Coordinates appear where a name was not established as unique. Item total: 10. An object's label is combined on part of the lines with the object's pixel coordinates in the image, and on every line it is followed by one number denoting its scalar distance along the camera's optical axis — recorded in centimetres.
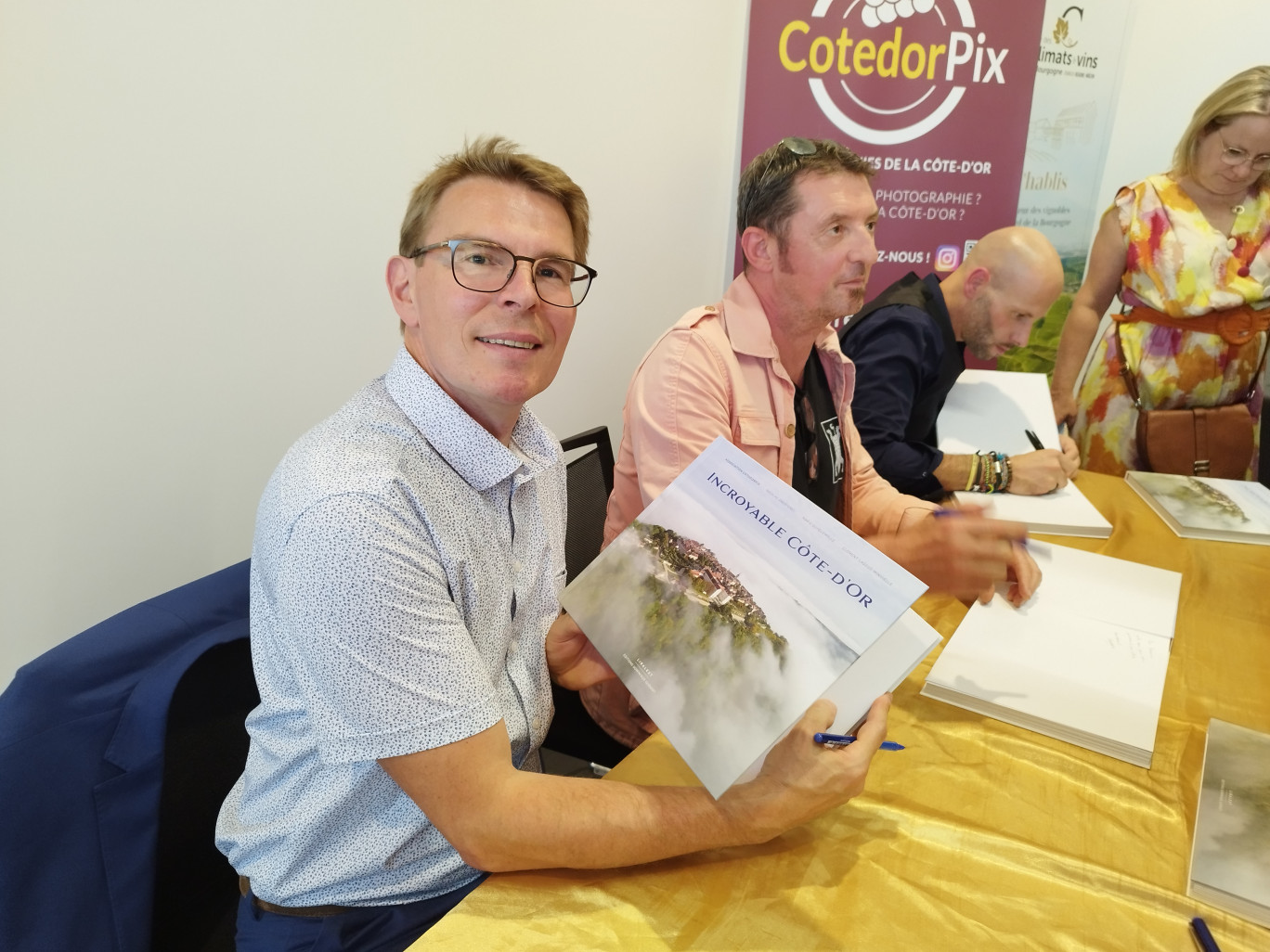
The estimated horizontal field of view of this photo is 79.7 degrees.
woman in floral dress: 250
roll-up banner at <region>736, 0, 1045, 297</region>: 301
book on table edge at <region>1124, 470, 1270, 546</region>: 179
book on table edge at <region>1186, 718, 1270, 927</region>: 82
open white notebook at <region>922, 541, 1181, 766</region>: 109
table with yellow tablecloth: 76
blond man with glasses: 79
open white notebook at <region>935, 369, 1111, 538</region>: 180
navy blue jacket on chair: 80
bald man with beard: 200
